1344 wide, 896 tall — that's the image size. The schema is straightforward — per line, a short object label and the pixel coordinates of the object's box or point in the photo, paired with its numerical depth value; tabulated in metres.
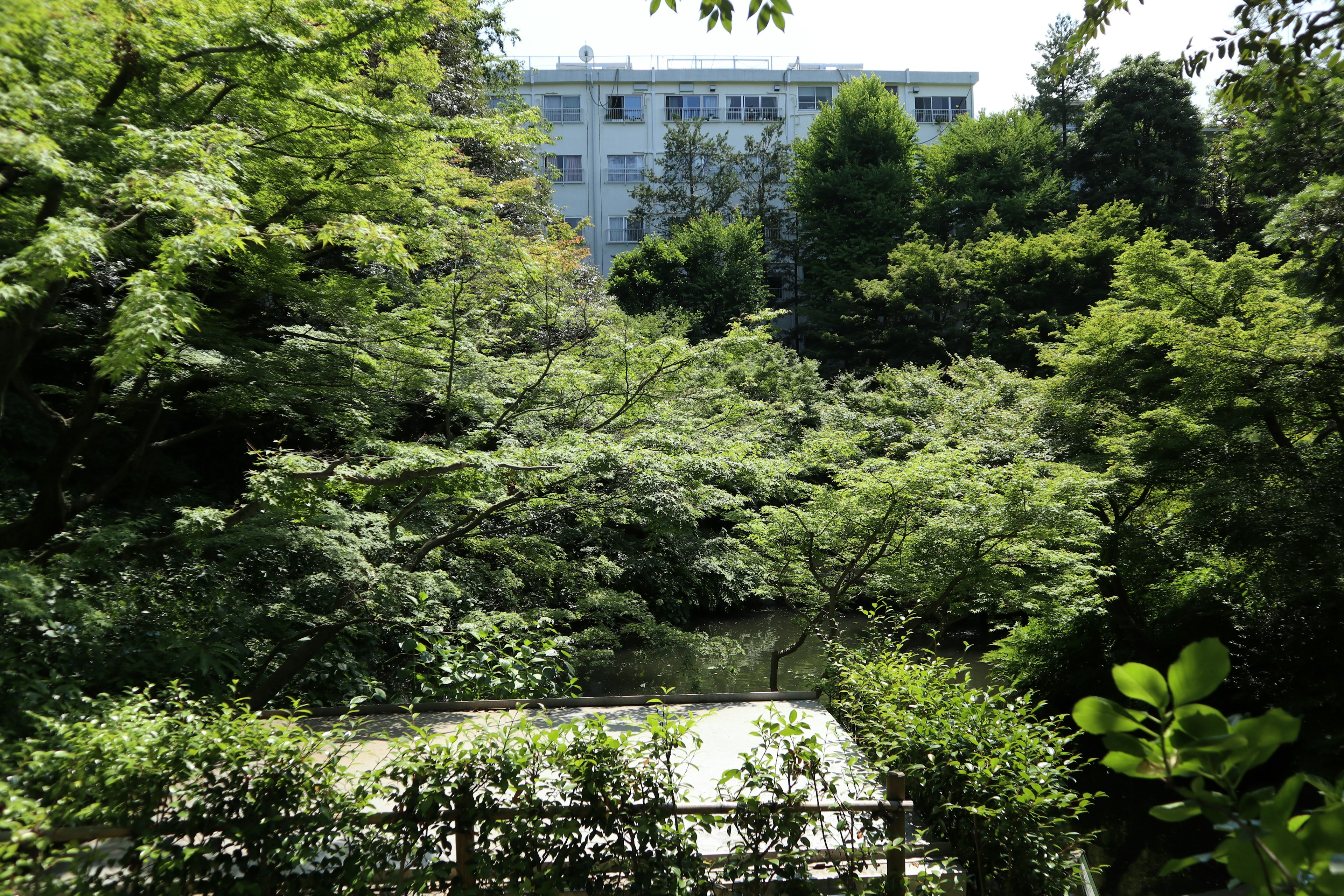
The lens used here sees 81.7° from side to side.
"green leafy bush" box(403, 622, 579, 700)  5.14
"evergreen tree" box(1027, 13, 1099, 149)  26.03
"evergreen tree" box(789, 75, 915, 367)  24.11
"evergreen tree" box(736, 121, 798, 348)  27.11
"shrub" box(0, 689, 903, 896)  2.82
